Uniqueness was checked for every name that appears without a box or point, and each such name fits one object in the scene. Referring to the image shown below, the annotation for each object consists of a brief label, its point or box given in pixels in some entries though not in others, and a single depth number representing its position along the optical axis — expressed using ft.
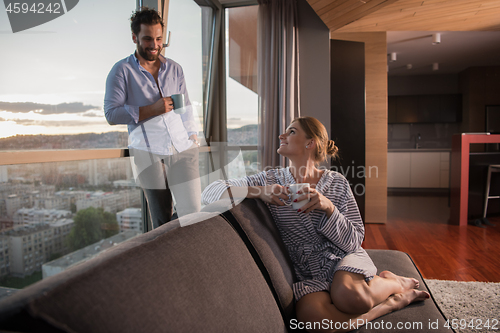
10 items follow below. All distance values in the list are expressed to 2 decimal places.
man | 5.53
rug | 5.74
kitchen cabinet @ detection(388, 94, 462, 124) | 21.85
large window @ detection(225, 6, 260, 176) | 10.93
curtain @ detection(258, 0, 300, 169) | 10.30
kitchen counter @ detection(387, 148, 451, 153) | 20.52
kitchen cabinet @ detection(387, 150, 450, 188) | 20.68
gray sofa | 1.56
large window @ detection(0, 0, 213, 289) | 4.09
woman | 3.82
